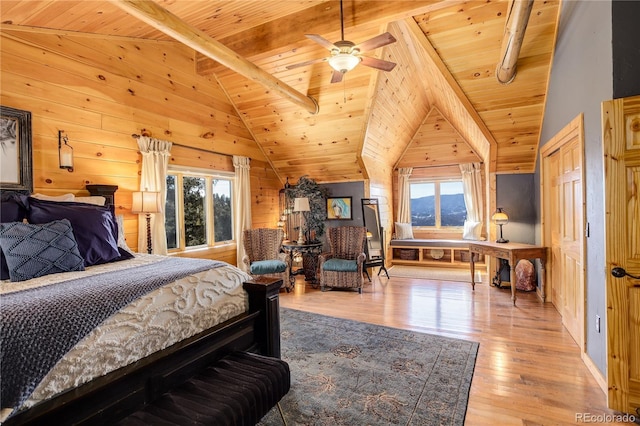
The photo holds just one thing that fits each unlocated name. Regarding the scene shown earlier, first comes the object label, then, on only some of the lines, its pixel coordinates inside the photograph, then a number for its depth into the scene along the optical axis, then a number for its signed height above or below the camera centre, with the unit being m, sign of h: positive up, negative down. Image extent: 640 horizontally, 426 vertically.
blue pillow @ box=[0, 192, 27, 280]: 2.24 +0.08
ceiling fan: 2.64 +1.40
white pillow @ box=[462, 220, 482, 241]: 6.52 -0.47
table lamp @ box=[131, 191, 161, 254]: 3.61 +0.16
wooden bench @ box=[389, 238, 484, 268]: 6.48 -0.94
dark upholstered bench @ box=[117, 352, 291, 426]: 1.36 -0.87
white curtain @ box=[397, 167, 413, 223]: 7.23 +0.33
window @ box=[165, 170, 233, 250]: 4.58 +0.08
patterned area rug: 2.02 -1.30
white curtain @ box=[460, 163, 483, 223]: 6.62 +0.41
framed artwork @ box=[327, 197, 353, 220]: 6.13 +0.07
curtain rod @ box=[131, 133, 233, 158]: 3.89 +1.01
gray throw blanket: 1.09 -0.41
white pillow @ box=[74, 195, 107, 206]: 3.08 +0.17
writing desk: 4.09 -0.61
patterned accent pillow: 1.87 -0.20
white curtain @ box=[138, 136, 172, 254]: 3.87 +0.43
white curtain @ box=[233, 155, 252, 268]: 5.41 +0.19
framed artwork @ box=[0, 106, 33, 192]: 2.72 +0.61
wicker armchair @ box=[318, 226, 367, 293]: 4.82 -0.77
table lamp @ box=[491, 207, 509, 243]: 4.62 -0.16
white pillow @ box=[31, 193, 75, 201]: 2.68 +0.18
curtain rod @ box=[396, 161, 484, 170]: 6.88 +0.97
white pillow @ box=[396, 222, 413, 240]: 7.04 -0.47
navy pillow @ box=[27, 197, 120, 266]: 2.37 -0.06
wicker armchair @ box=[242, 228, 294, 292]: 5.06 -0.53
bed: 1.16 -0.49
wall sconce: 3.12 +0.65
